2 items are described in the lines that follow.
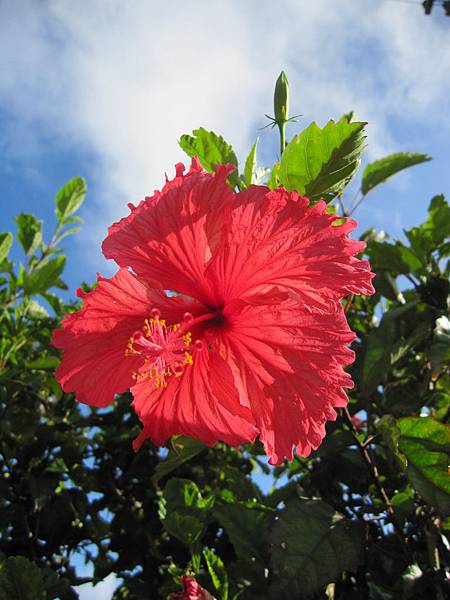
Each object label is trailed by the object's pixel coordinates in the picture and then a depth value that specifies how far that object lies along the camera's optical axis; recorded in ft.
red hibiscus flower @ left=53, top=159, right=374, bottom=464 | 0.63
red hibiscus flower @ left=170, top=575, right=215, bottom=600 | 0.72
